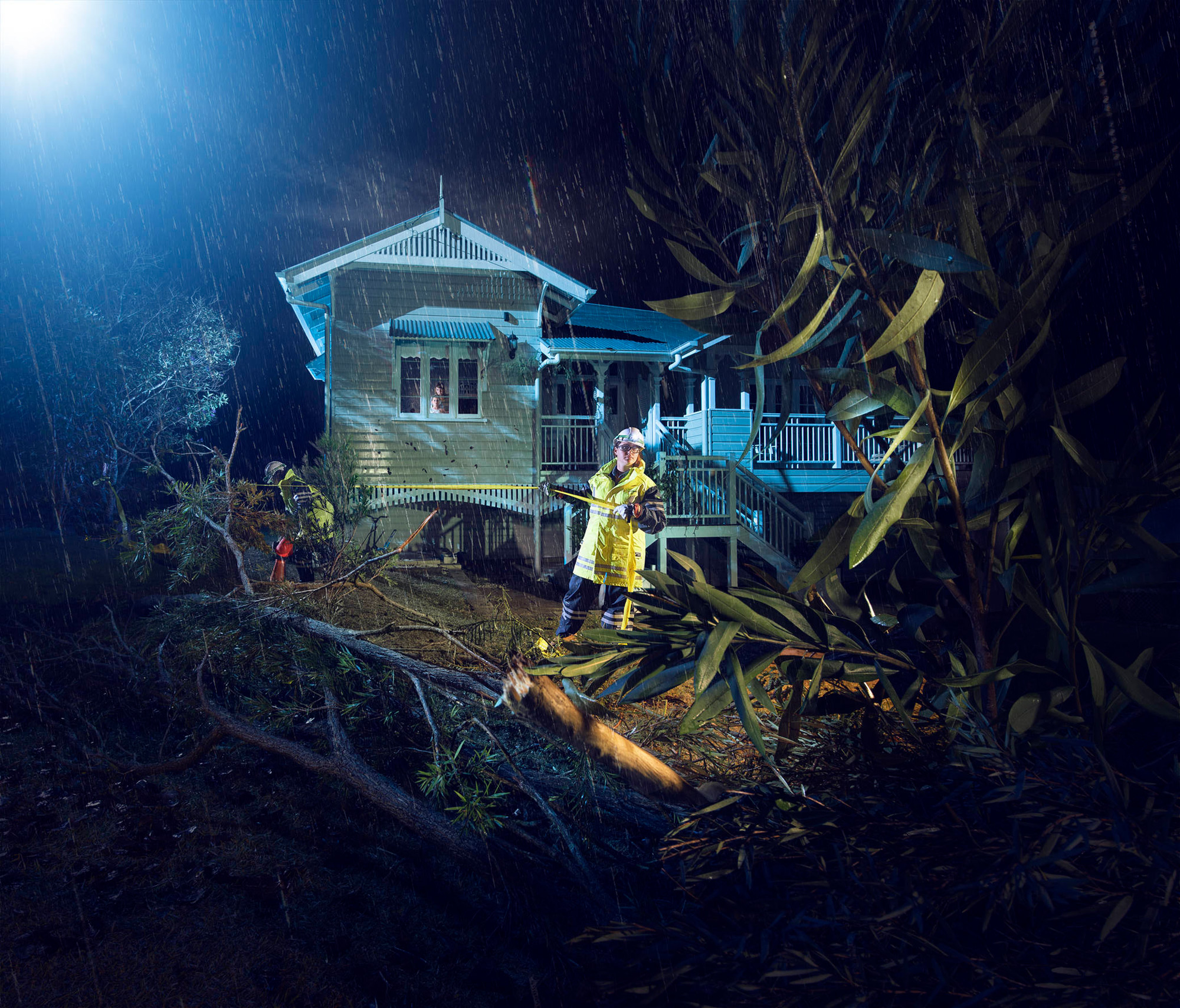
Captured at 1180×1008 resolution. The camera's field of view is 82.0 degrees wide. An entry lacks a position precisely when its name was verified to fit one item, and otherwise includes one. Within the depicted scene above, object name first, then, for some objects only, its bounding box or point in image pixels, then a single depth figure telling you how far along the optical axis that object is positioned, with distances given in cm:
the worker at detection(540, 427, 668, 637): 610
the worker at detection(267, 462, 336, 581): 931
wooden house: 1366
